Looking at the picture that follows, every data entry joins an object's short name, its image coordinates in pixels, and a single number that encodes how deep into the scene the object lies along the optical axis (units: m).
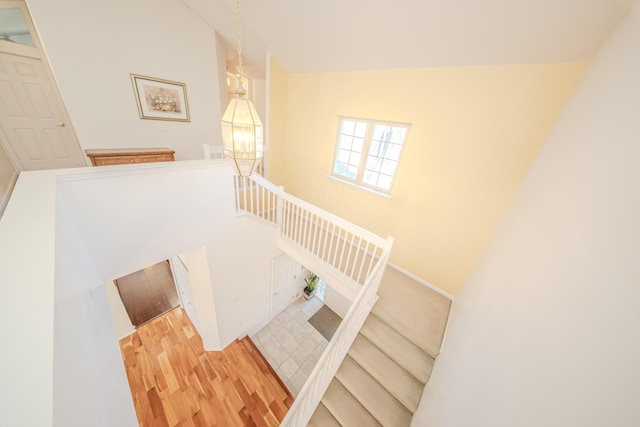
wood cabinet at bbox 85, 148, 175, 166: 2.91
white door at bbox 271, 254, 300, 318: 4.26
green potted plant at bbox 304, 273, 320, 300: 5.30
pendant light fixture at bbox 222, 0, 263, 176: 1.41
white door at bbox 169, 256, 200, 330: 3.66
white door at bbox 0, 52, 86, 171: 2.68
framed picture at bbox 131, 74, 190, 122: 3.29
